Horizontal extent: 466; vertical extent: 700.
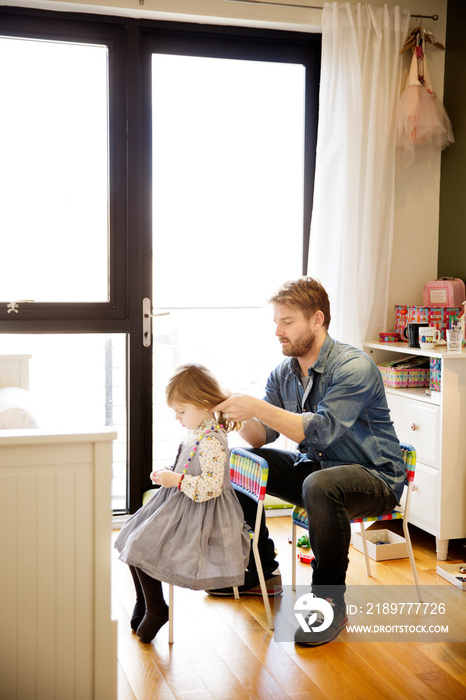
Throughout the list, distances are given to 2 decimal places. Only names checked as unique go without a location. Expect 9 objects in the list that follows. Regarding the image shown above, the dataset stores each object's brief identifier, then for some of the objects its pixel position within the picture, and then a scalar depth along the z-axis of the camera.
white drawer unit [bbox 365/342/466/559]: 2.86
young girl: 2.08
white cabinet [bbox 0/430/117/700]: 1.47
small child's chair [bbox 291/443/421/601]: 2.38
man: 2.22
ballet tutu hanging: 3.26
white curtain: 3.28
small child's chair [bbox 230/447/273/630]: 2.22
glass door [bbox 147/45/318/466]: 3.37
